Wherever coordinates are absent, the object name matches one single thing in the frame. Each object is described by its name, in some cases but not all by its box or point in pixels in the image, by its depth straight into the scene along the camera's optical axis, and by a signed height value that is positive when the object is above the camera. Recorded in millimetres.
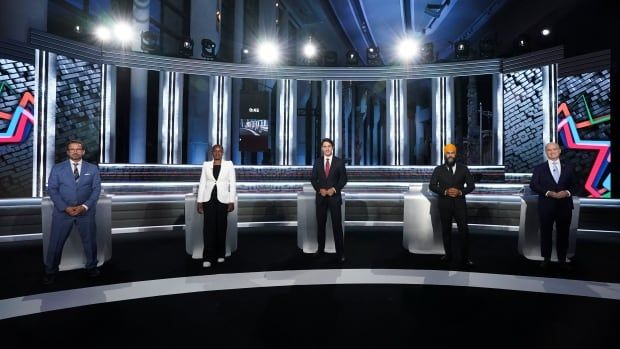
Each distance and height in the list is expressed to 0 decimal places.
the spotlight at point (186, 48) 7902 +2977
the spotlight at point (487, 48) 7676 +2897
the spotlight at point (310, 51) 8391 +3072
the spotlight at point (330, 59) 8375 +2885
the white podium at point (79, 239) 3440 -624
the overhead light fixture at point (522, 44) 7234 +2810
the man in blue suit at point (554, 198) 3372 -193
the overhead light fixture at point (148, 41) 7500 +2977
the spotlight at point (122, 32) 7344 +3106
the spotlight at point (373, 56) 8414 +2968
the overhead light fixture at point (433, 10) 9398 +4641
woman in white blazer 3529 -218
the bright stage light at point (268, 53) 8141 +2965
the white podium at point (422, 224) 4219 -559
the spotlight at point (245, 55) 8704 +3144
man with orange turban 3521 -156
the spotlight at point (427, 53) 8023 +2893
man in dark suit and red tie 3750 -123
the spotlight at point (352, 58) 8352 +2890
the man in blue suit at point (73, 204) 2996 -225
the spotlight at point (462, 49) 7781 +2895
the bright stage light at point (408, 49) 7980 +2995
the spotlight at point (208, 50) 8008 +3000
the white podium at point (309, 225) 4262 -580
